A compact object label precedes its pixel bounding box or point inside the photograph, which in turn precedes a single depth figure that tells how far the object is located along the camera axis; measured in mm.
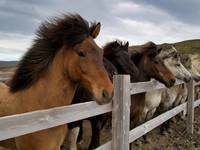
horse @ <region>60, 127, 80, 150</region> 4637
